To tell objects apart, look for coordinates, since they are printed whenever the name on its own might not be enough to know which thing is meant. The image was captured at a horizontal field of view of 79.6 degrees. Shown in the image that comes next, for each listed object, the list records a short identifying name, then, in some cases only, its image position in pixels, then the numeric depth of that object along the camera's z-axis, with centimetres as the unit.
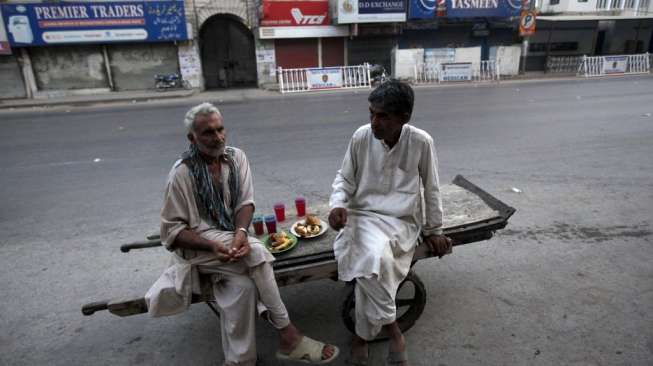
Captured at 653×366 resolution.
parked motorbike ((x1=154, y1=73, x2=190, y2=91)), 1792
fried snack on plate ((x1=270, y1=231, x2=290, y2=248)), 262
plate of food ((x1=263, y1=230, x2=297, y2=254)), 256
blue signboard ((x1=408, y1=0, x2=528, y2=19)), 1950
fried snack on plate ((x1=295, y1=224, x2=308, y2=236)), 278
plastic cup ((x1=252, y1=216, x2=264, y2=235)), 289
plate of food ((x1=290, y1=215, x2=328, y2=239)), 276
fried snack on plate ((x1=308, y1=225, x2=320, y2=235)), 279
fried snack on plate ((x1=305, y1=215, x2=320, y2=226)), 286
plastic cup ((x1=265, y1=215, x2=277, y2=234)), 286
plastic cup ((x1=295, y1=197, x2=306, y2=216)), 312
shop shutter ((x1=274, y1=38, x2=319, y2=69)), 1928
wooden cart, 231
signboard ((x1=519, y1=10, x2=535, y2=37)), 2042
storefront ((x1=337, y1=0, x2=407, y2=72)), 1852
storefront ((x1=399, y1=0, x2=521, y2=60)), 1978
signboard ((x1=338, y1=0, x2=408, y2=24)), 1838
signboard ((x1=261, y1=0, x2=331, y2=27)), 1827
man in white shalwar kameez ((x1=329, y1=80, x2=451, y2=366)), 226
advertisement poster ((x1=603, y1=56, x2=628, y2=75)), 1962
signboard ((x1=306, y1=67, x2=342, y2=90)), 1662
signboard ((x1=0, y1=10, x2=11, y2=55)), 1638
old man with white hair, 223
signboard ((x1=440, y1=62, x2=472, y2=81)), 1844
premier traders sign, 1641
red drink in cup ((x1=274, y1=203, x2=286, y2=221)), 311
